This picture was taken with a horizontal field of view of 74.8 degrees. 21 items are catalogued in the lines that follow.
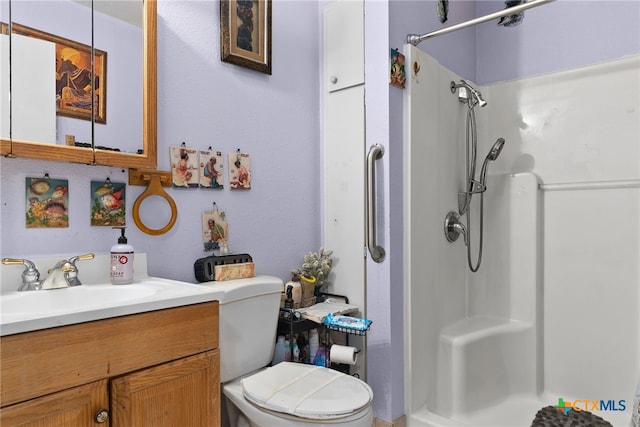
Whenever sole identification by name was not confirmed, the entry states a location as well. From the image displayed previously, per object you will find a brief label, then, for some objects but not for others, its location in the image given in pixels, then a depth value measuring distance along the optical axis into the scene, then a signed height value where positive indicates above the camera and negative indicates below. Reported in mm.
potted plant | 2037 -284
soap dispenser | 1383 -174
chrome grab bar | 1797 +60
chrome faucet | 1270 -192
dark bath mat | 1965 -1010
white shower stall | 1971 -237
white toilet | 1292 -590
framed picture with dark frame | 1795 +795
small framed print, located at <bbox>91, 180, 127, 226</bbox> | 1434 +34
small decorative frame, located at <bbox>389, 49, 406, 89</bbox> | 1815 +619
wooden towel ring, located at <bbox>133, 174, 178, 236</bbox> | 1523 +36
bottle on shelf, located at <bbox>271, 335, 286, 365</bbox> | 1725 -585
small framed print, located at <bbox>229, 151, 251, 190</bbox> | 1821 +181
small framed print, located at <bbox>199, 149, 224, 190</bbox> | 1724 +179
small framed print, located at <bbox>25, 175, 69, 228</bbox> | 1301 +33
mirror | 1259 +426
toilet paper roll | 1698 -585
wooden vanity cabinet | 896 -390
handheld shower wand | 2252 +294
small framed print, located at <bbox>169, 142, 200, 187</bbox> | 1639 +184
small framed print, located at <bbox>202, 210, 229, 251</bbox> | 1733 -73
